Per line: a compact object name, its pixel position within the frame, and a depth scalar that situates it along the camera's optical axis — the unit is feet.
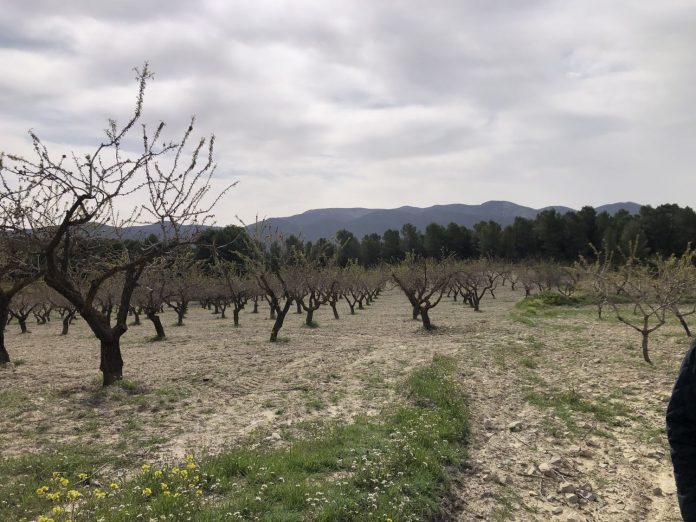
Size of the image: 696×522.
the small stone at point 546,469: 21.39
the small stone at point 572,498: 19.22
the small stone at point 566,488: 19.99
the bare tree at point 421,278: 74.28
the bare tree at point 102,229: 27.91
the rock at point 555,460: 22.30
